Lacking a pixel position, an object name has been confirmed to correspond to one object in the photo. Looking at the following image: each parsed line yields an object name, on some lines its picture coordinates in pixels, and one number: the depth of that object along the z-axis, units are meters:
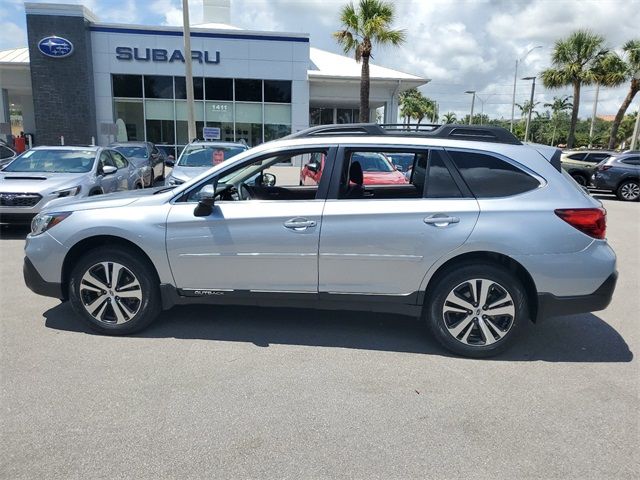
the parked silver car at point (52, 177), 7.99
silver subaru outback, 3.85
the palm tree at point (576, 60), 29.77
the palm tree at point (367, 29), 20.70
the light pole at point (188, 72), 17.08
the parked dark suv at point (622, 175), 16.84
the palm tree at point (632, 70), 28.88
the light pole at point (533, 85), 33.25
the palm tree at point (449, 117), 101.81
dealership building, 24.78
